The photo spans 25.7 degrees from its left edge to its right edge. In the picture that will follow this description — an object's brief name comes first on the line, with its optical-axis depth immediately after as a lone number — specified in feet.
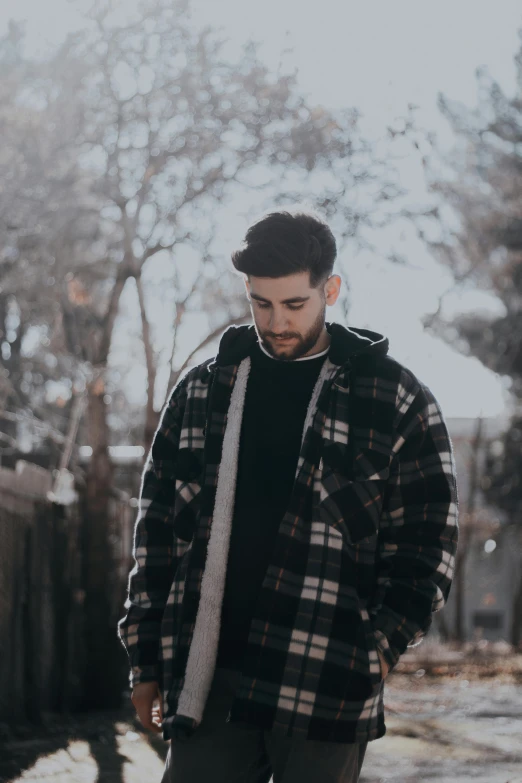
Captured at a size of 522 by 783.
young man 8.72
